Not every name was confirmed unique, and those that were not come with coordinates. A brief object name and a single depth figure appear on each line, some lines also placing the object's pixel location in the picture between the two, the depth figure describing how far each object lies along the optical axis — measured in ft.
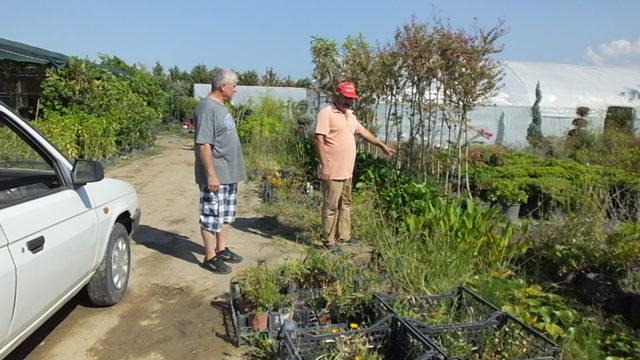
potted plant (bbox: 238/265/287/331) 12.84
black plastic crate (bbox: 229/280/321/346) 12.14
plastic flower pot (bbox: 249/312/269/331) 12.78
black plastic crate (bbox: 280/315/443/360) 10.10
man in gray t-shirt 16.07
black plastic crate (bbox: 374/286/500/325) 11.73
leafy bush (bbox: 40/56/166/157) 39.50
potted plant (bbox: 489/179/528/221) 26.04
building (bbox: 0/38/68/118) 39.75
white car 8.98
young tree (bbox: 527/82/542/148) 69.56
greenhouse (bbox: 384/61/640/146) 71.10
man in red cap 18.39
